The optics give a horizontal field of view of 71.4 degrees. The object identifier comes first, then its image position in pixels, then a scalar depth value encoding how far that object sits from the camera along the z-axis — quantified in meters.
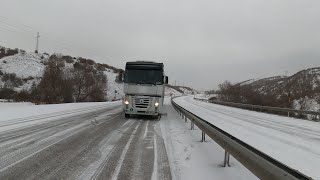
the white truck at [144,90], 13.22
